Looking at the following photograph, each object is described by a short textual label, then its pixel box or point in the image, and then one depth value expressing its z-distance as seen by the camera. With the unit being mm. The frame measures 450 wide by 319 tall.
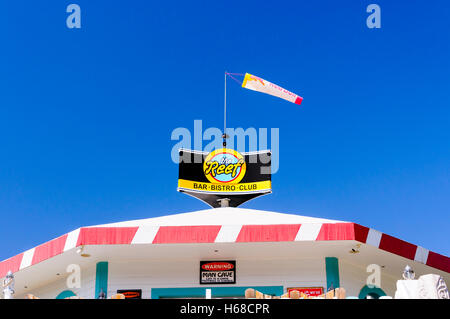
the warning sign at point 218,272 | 8484
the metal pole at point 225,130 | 13270
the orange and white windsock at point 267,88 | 14125
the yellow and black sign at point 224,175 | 12609
